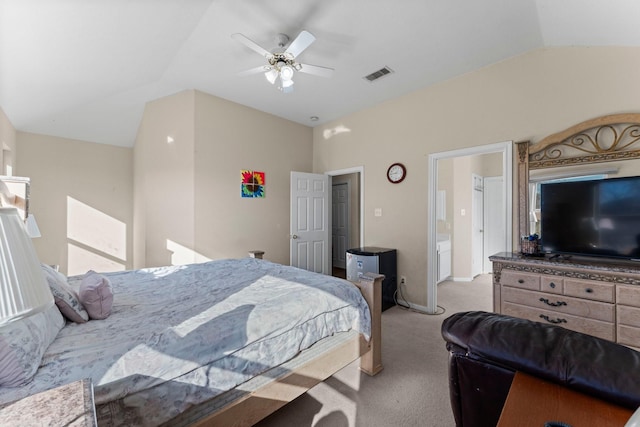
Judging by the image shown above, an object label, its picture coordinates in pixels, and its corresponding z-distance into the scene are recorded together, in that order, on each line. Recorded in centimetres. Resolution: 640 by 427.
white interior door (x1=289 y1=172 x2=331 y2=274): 449
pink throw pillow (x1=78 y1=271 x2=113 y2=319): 149
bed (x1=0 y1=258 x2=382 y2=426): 108
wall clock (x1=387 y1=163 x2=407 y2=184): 383
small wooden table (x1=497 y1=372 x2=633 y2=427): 65
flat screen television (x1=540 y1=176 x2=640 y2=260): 215
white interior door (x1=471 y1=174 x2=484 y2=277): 512
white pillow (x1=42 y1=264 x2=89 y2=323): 138
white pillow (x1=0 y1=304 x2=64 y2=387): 94
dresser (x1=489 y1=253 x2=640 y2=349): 198
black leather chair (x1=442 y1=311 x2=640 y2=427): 72
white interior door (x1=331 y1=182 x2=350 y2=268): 614
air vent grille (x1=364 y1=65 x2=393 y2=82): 317
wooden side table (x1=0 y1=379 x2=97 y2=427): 71
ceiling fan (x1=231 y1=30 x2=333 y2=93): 227
